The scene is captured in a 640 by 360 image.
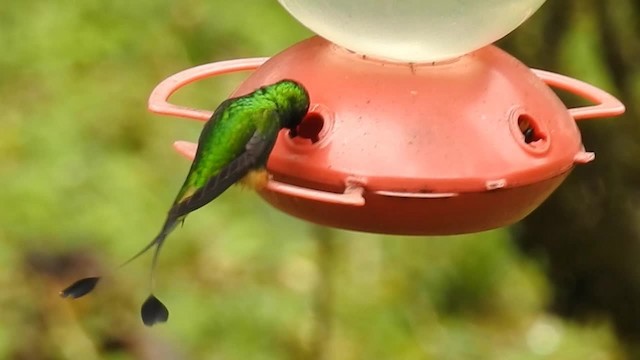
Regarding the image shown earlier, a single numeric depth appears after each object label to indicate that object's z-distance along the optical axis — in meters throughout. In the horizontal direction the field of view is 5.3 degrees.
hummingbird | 2.23
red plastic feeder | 2.24
